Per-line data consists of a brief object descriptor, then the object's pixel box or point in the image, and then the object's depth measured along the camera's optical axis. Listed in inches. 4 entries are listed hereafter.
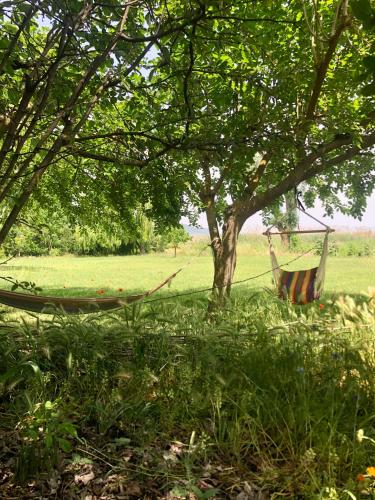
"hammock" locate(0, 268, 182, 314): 127.0
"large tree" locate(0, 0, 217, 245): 63.2
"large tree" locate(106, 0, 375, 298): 82.0
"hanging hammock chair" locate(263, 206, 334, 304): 202.1
